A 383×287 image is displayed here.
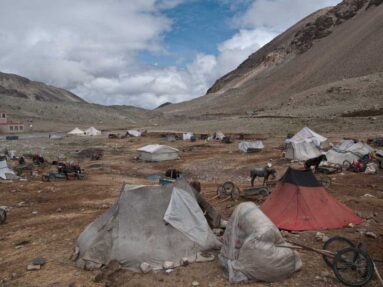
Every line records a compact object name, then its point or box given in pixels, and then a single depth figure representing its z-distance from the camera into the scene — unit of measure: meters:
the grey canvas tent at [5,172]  22.67
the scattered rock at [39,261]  9.73
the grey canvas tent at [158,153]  31.48
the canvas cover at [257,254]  7.88
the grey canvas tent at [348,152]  22.28
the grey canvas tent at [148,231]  9.07
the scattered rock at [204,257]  8.99
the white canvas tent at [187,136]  47.46
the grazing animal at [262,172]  16.44
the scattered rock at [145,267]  8.70
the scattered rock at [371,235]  9.82
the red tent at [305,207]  10.70
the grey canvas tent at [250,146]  32.50
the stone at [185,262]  8.88
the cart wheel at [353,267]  7.47
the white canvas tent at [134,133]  56.03
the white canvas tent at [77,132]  64.43
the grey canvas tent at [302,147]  26.33
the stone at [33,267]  9.52
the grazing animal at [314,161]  15.12
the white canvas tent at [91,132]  63.26
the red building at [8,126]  72.44
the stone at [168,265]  8.77
